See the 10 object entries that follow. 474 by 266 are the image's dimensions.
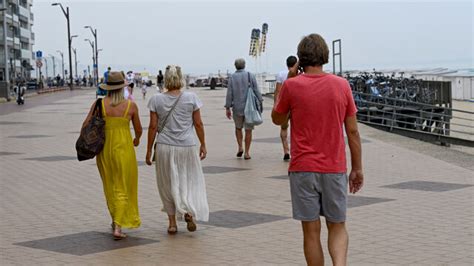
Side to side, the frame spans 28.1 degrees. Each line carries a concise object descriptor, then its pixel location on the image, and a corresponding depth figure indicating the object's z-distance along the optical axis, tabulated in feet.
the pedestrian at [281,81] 46.24
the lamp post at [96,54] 408.18
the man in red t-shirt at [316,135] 18.90
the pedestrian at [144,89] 182.89
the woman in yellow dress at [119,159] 28.63
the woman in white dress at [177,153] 29.07
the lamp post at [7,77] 186.39
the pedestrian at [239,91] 50.85
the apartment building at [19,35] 359.25
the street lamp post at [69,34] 298.02
